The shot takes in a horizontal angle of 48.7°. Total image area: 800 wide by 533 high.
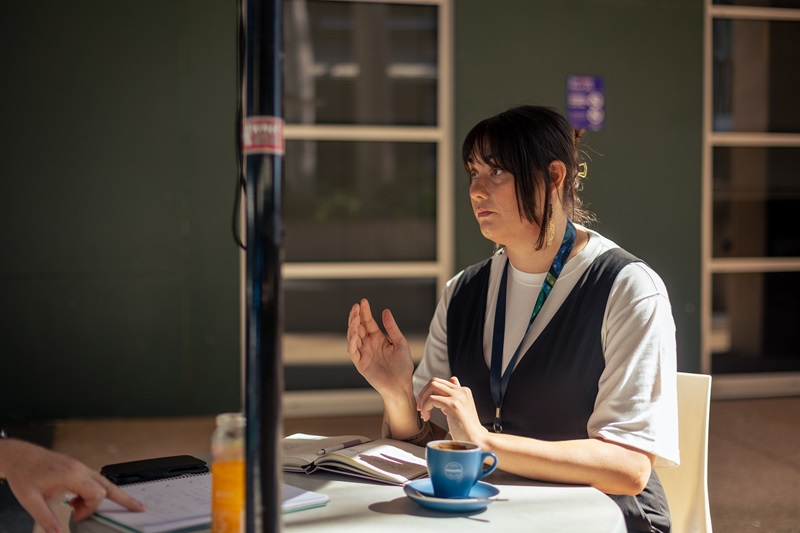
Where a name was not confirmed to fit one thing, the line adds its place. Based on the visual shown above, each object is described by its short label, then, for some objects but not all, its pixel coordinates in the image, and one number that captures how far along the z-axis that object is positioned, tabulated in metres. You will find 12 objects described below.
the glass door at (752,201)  5.86
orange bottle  1.13
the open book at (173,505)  1.19
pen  1.58
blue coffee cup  1.29
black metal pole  0.82
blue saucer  1.27
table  1.22
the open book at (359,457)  1.49
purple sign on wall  5.59
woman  1.51
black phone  1.44
